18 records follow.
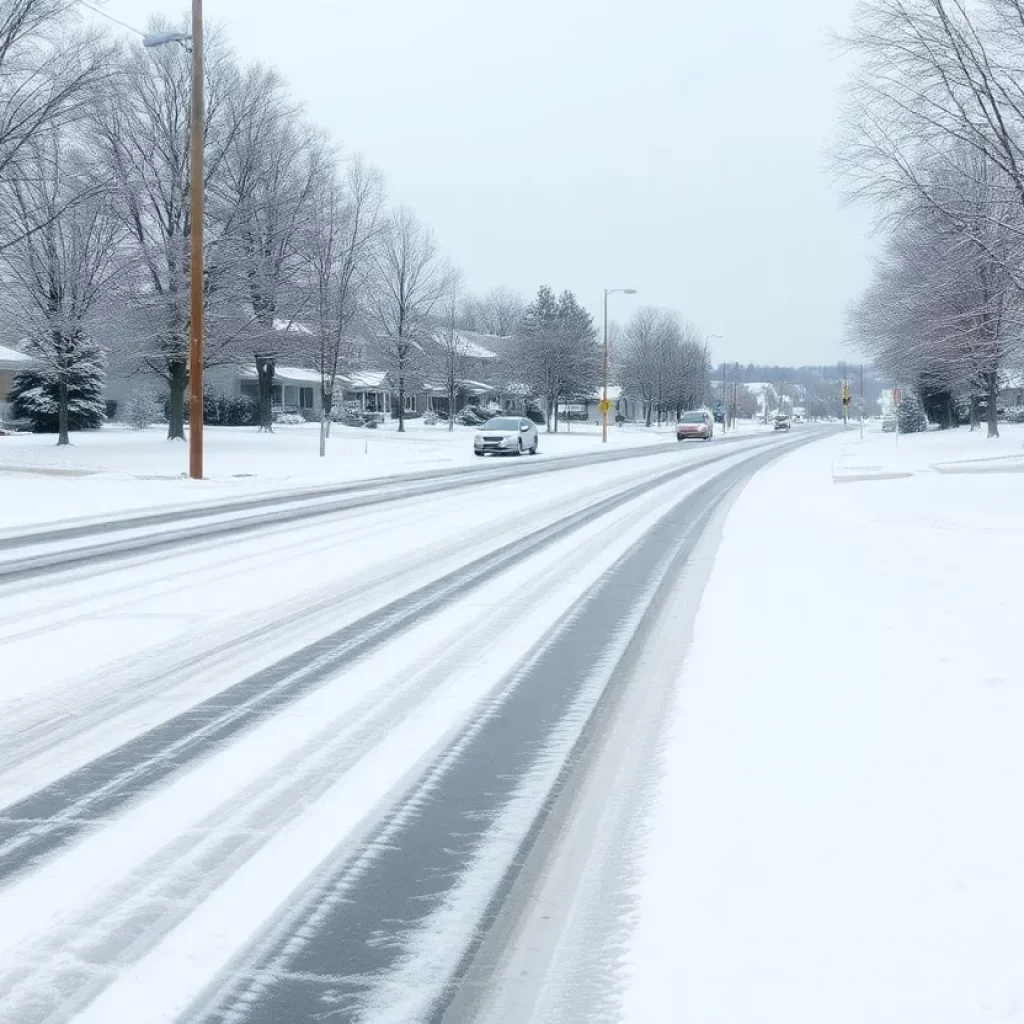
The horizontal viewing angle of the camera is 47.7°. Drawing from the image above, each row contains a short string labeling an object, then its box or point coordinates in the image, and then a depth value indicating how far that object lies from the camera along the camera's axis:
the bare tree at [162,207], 33.41
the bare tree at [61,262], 31.81
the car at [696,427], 61.53
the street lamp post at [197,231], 21.98
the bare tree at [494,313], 128.88
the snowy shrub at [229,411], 56.28
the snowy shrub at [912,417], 63.16
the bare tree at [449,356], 67.88
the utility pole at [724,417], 87.54
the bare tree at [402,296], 58.91
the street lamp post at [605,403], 51.69
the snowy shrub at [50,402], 47.69
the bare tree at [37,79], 24.22
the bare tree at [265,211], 34.94
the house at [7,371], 52.47
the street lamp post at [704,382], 115.44
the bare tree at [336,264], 37.81
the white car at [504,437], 39.88
